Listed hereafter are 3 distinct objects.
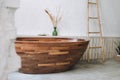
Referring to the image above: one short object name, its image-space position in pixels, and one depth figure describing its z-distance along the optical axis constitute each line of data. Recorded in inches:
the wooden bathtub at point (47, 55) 129.6
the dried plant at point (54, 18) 182.1
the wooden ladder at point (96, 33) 193.5
